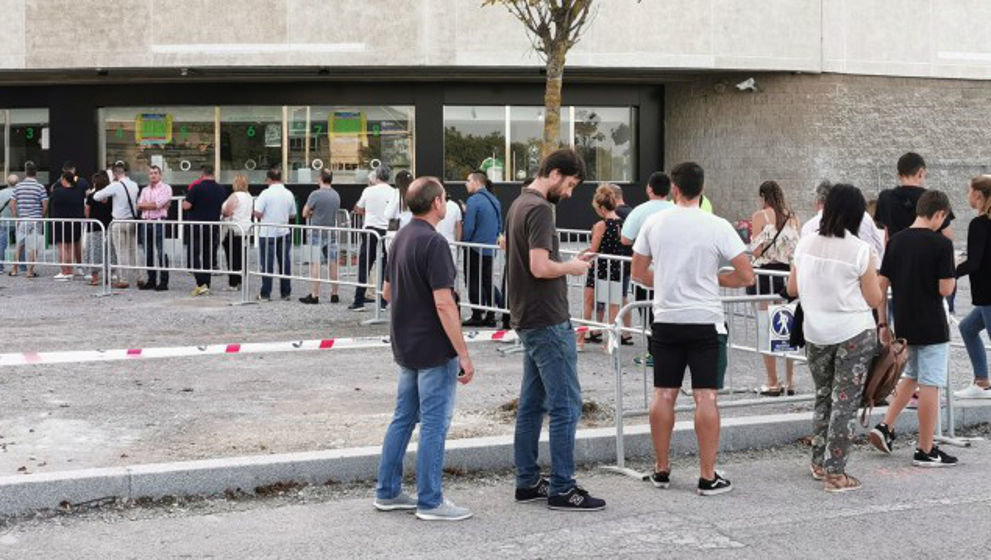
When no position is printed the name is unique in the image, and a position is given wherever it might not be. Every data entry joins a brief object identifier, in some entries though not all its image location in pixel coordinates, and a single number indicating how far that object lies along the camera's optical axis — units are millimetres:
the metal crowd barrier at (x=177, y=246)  18688
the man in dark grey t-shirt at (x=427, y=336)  7047
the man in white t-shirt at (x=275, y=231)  18031
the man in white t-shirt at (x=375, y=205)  16938
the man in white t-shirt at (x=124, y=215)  19469
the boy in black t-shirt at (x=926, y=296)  8461
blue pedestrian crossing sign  9375
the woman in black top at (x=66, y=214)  20750
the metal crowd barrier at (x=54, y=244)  20047
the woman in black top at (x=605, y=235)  13078
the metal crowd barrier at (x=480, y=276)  14438
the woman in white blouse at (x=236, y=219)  18609
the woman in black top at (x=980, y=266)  10078
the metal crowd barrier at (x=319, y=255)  16578
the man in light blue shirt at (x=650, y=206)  12070
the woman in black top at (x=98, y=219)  19969
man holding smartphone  7320
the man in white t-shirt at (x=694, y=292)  7504
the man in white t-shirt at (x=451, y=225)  15461
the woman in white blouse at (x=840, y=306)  7707
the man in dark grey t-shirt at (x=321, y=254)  17406
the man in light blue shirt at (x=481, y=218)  15305
